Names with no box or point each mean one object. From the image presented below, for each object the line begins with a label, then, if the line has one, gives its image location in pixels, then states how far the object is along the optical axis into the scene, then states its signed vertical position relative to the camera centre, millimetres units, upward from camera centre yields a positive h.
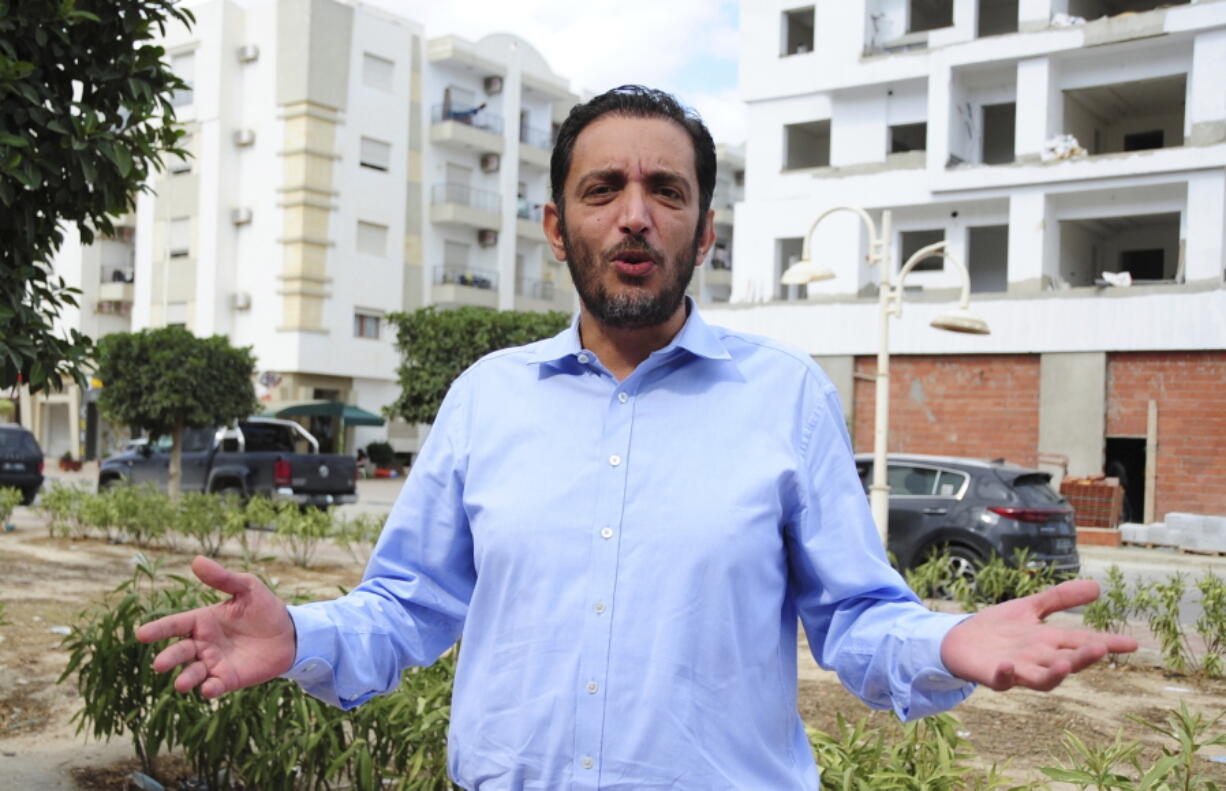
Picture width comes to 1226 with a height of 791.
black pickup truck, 18891 -1065
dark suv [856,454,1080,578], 12024 -939
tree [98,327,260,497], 19156 +246
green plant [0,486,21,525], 16078 -1476
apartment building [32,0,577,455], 40969 +7513
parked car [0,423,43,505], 21172 -1214
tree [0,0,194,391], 4527 +1050
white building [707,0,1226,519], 24000 +4842
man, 1949 -254
